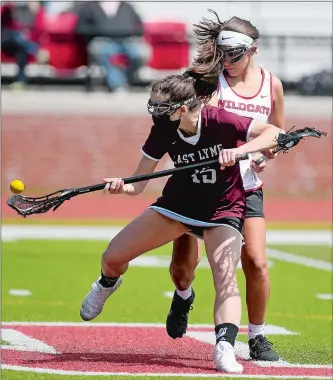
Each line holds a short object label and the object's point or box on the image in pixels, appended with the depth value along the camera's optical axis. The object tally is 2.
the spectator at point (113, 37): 47.72
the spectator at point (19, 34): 46.22
